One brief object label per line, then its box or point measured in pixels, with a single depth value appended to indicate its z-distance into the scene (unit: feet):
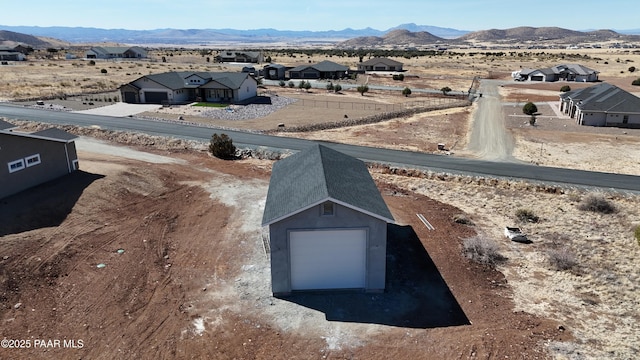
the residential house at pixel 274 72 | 351.67
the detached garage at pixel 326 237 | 61.46
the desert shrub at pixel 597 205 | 94.79
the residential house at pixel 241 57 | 493.36
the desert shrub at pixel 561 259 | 71.92
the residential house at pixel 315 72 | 356.38
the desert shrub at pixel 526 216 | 91.30
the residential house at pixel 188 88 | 231.91
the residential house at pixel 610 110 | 185.37
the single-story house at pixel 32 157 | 88.17
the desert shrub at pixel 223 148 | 132.26
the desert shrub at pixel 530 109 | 212.23
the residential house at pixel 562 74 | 346.33
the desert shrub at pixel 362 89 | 276.57
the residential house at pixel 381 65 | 412.36
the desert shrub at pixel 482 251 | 74.16
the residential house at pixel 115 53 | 520.67
